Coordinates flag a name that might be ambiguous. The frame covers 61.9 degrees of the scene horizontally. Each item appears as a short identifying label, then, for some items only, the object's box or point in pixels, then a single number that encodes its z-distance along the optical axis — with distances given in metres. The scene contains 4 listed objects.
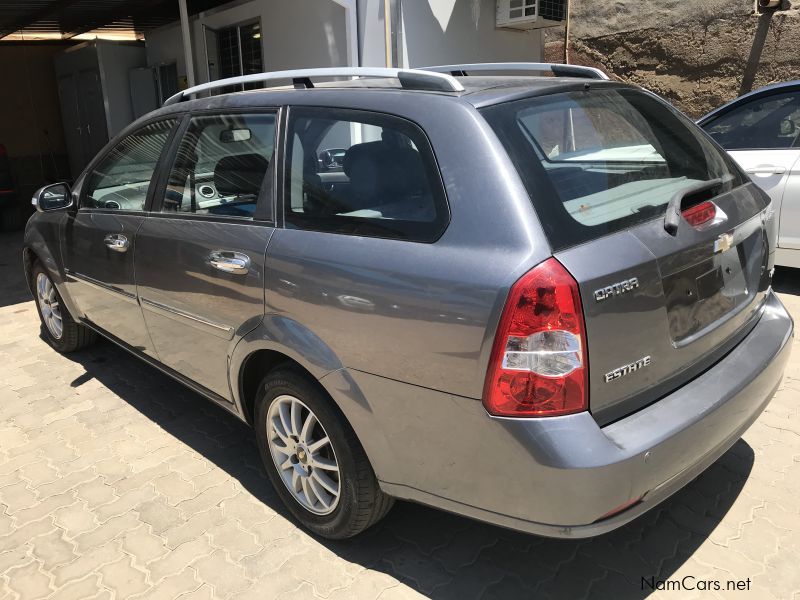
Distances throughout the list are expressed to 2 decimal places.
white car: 5.10
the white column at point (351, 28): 7.85
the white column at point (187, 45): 8.64
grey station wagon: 1.90
